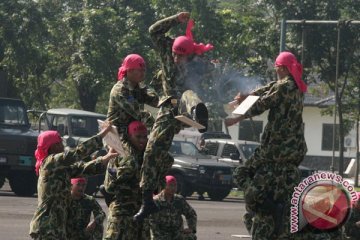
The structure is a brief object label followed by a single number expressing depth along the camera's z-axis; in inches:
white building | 2465.6
